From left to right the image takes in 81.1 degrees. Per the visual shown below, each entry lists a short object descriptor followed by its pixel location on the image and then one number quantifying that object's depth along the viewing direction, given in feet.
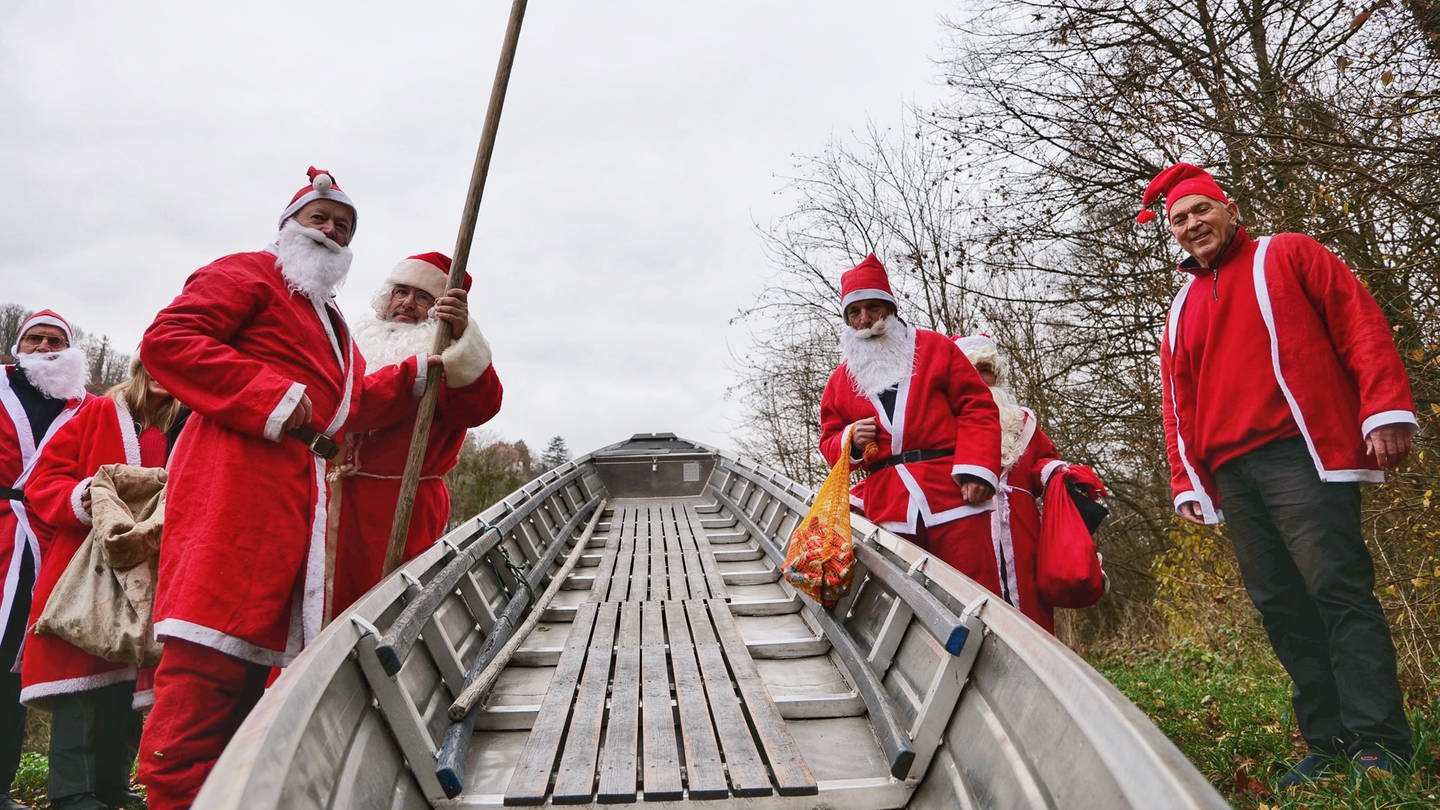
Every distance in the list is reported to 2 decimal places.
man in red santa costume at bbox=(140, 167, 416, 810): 6.84
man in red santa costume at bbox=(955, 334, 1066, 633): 10.57
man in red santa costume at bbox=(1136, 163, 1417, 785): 6.93
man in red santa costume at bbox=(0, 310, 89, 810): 11.09
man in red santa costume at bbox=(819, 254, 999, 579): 10.36
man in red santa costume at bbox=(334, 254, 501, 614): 10.00
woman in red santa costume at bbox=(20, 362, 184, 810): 9.80
